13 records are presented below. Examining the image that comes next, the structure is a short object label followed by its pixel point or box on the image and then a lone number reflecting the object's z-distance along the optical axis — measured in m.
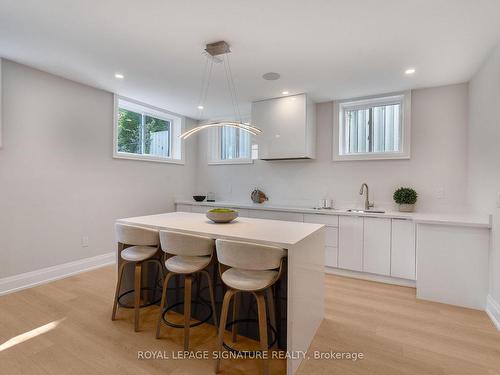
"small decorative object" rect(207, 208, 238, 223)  2.38
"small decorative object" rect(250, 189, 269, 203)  4.60
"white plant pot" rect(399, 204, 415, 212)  3.40
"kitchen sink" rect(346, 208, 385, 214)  3.68
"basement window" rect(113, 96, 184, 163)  4.18
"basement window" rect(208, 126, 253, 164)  5.00
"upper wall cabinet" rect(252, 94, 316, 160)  3.85
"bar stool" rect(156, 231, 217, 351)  1.93
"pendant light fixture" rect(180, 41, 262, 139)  2.49
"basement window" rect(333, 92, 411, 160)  3.63
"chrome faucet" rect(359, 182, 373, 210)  3.75
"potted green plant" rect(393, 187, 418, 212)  3.40
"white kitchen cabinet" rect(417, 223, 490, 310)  2.60
